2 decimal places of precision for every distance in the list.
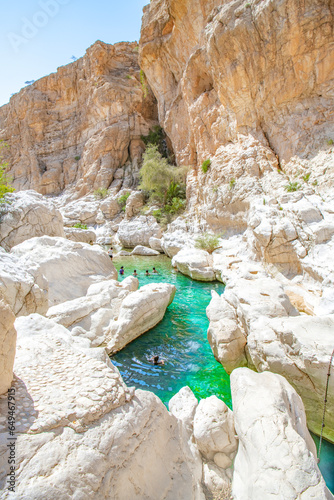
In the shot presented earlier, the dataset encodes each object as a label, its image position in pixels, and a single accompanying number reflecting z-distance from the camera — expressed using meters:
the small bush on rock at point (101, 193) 30.56
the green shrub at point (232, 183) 16.48
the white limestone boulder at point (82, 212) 29.12
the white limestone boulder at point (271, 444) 2.58
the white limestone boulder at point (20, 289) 5.23
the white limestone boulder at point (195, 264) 13.38
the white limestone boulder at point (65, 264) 9.16
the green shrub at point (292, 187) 12.84
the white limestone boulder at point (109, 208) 28.81
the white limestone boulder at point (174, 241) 18.69
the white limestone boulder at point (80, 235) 19.66
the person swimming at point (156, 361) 6.74
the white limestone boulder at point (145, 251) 20.94
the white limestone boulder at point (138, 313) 7.27
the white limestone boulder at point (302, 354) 4.35
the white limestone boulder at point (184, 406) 4.15
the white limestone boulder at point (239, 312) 6.09
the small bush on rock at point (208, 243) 15.91
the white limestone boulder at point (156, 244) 21.70
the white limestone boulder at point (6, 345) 2.65
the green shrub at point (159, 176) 24.71
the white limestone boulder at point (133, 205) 26.55
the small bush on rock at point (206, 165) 19.37
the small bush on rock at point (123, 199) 28.75
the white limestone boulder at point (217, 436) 3.63
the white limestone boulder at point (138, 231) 23.30
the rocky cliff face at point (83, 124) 32.47
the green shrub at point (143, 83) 28.77
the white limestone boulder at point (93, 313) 7.04
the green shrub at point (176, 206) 23.55
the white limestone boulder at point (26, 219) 11.45
